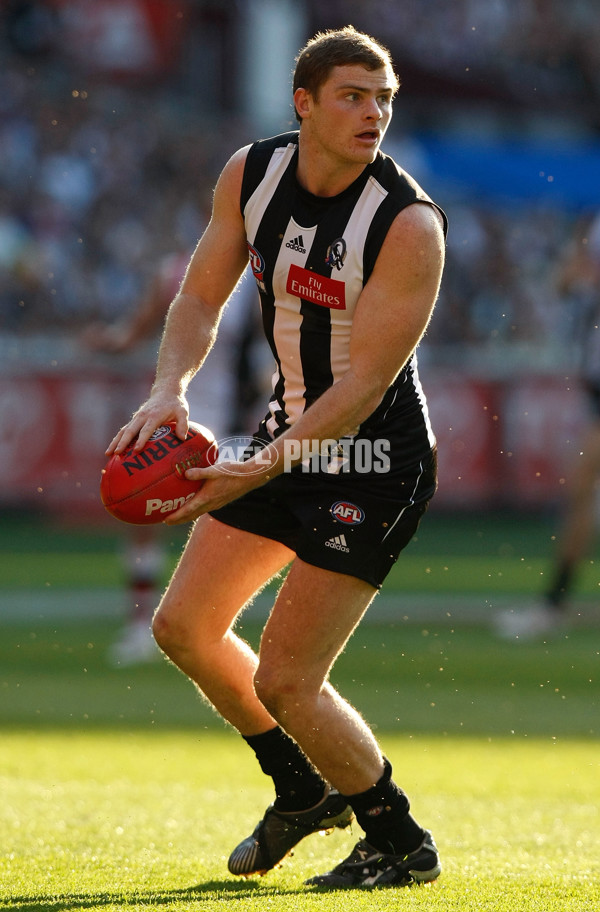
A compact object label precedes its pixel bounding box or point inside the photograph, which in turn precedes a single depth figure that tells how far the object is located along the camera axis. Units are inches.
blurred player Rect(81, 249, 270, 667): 684.7
